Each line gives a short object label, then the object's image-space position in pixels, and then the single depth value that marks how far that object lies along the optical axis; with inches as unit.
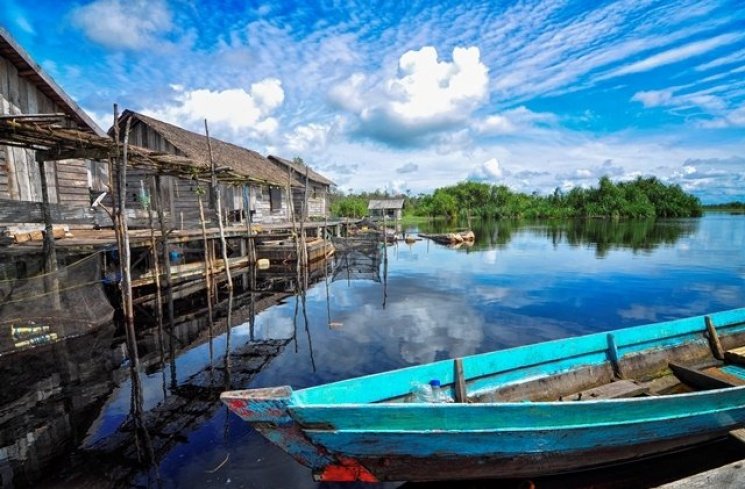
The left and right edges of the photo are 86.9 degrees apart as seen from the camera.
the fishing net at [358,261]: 732.4
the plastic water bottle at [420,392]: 169.2
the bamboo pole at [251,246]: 663.8
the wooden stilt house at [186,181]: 719.1
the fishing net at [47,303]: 281.4
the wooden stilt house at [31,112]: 389.1
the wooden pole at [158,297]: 378.1
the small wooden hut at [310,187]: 1148.5
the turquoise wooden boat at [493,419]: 123.6
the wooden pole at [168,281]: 355.7
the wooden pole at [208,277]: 448.2
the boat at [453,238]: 1302.9
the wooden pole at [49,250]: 301.0
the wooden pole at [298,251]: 672.0
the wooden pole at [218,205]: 487.4
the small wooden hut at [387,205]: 2060.3
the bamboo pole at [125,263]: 332.2
